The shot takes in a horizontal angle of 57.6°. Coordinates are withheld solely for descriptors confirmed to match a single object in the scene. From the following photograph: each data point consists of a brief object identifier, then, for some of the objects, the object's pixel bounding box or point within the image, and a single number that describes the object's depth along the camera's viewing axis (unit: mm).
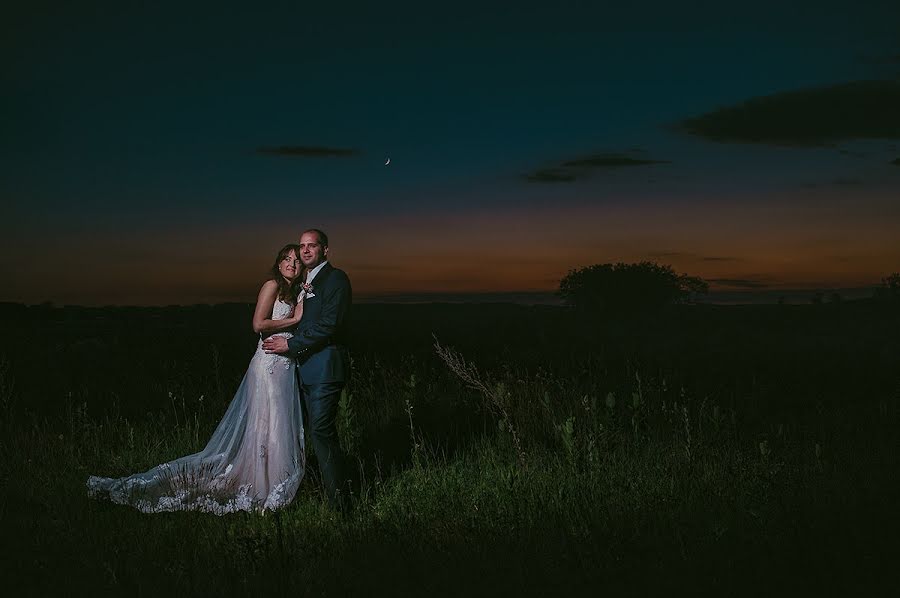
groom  6598
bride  7031
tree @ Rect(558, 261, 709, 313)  33344
